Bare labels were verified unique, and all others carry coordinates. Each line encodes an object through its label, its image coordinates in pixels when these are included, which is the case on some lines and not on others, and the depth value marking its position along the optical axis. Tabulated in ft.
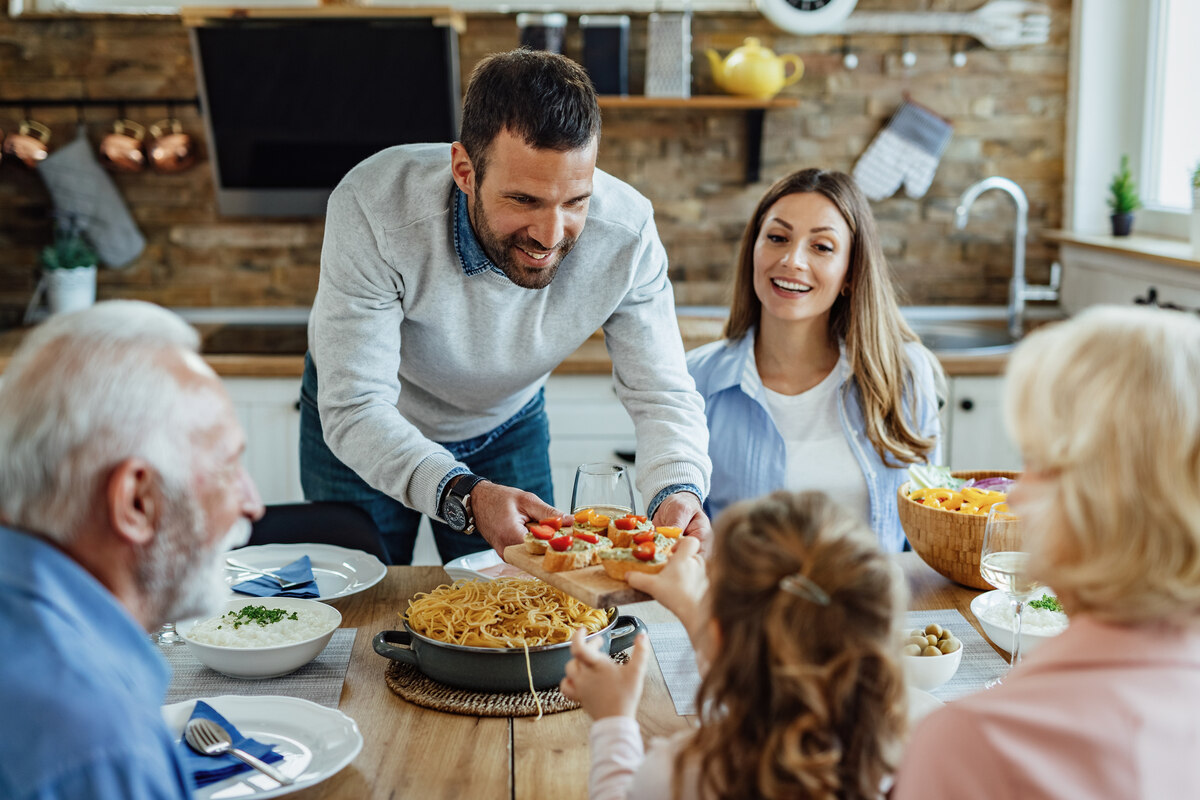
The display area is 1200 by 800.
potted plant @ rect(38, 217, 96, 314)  12.58
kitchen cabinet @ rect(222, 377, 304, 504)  11.46
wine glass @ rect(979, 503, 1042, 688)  5.20
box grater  12.35
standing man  6.34
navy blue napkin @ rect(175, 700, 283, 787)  4.30
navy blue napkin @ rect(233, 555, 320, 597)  6.18
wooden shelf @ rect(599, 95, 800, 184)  12.28
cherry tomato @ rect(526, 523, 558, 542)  5.50
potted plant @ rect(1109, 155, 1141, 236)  12.27
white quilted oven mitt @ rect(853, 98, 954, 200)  12.94
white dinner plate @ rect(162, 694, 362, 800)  4.25
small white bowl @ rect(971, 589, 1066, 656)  5.48
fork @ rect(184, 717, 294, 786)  4.35
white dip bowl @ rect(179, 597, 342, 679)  5.16
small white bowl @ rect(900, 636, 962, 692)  5.04
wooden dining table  4.34
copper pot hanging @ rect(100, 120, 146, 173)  12.67
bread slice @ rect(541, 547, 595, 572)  5.23
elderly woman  2.99
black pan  4.99
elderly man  2.96
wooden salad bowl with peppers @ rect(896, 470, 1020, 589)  6.29
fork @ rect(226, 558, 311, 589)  6.24
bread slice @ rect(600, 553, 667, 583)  4.96
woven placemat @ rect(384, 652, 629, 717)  4.94
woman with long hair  8.28
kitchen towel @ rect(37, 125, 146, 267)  12.78
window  12.06
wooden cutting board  4.86
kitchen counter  11.30
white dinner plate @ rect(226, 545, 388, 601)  6.49
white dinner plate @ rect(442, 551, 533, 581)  6.37
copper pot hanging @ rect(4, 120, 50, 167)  12.62
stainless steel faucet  12.12
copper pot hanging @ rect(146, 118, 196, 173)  12.71
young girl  3.25
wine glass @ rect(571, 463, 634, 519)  5.66
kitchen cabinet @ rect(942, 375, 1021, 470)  11.41
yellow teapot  12.25
